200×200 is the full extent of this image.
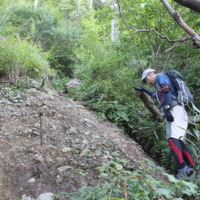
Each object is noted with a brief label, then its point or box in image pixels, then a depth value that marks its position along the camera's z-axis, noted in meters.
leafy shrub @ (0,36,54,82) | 6.05
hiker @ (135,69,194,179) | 3.09
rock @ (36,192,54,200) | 2.21
